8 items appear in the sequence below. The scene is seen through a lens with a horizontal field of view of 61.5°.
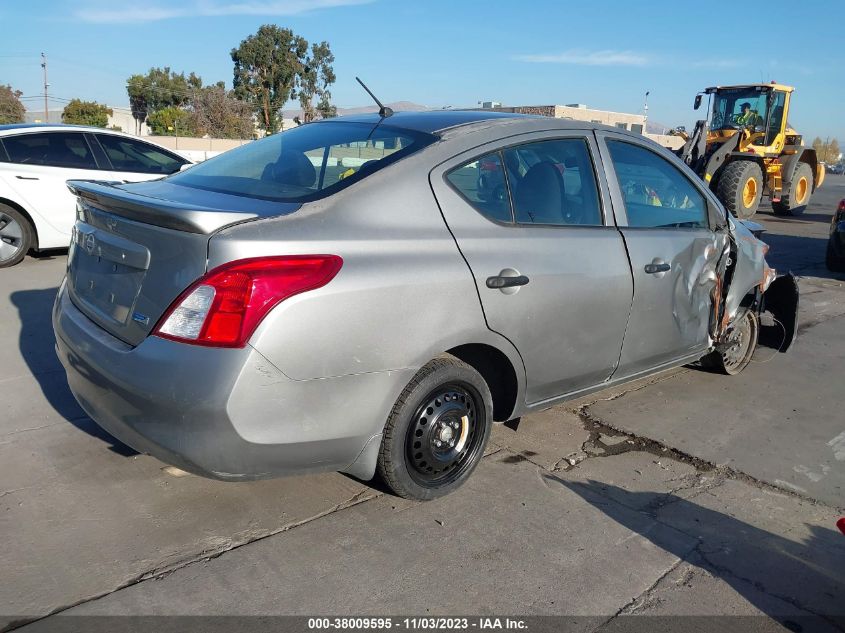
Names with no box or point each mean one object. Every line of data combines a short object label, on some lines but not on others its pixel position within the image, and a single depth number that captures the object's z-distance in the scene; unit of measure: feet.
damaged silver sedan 8.27
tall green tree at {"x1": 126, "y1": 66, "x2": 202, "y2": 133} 202.81
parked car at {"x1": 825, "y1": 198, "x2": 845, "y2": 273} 33.09
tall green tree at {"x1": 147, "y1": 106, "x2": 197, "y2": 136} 172.55
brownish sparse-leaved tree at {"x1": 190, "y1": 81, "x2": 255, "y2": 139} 170.09
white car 24.90
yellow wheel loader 52.49
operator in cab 57.00
